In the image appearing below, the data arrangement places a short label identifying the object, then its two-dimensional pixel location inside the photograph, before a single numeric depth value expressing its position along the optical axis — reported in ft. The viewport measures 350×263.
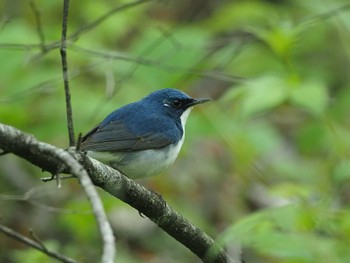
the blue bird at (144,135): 30.99
